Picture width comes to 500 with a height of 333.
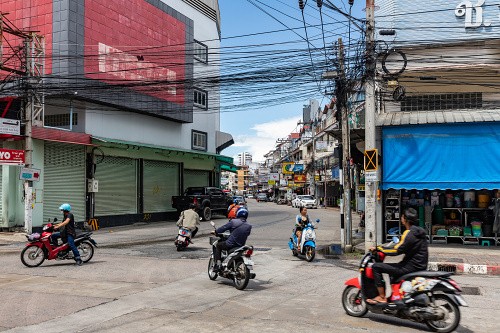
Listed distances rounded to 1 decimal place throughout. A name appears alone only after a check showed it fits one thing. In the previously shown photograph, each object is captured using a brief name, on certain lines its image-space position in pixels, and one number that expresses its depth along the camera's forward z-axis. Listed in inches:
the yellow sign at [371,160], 546.6
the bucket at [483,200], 636.2
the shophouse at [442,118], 606.2
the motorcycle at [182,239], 603.8
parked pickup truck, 1119.0
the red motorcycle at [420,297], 251.0
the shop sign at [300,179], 2930.6
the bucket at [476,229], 634.8
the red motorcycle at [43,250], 473.4
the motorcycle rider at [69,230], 476.7
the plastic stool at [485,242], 636.1
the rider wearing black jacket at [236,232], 381.7
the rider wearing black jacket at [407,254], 264.4
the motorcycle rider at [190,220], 611.8
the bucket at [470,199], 643.5
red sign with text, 717.3
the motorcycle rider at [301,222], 540.7
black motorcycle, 363.6
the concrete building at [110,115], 856.3
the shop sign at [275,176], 4052.7
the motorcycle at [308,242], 526.3
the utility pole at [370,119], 552.7
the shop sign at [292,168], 2901.1
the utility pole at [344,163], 597.0
